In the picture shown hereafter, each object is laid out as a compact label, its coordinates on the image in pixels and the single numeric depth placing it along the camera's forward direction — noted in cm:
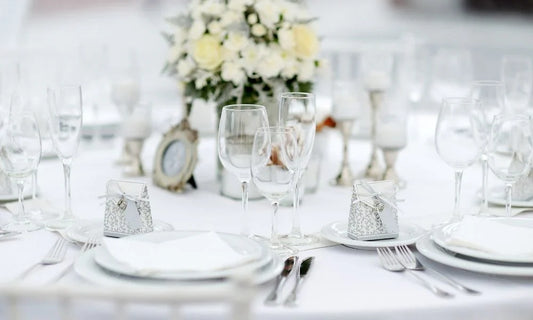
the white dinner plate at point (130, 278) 170
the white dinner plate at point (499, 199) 217
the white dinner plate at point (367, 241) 190
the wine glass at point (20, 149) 202
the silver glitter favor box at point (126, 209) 194
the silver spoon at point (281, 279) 168
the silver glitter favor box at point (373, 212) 192
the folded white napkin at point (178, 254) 172
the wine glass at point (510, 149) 198
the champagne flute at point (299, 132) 195
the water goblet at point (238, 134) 191
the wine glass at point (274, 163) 186
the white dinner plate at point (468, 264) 175
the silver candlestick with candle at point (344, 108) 246
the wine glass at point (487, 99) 215
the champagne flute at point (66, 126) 205
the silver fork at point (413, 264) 173
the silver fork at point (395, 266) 171
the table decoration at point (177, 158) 230
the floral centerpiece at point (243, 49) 224
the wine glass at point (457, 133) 204
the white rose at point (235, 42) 223
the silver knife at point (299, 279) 167
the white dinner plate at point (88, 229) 193
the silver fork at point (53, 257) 179
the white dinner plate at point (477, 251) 177
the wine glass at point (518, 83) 255
